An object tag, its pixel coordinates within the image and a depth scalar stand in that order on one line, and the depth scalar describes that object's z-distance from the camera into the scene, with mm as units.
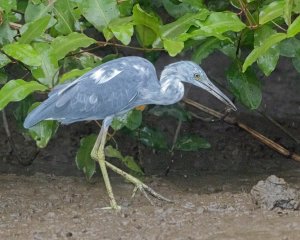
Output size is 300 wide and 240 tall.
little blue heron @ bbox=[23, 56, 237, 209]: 10273
